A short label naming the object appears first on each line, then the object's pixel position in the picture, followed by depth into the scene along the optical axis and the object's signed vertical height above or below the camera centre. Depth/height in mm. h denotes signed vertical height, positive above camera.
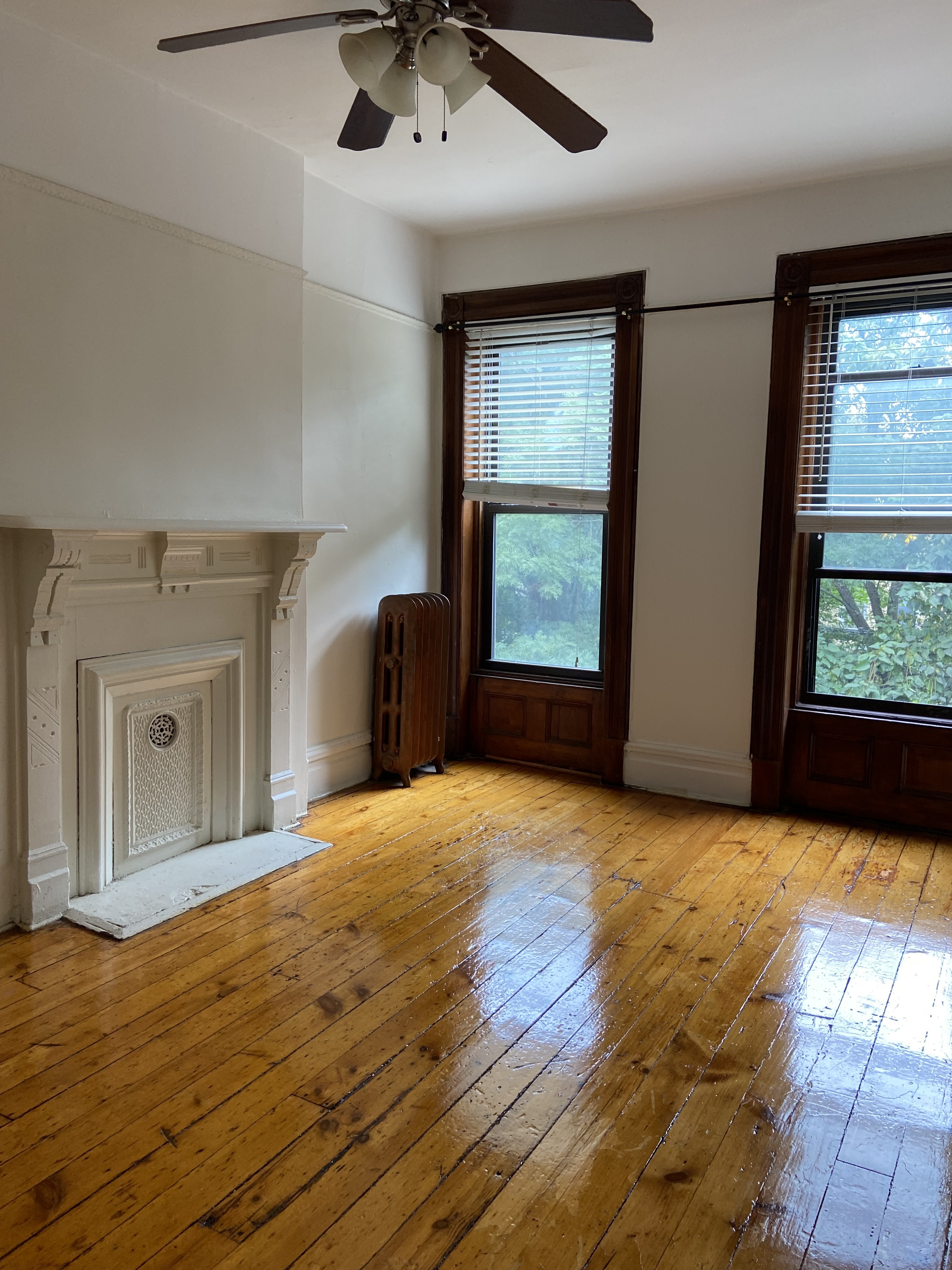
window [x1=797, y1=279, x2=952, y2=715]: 4086 +263
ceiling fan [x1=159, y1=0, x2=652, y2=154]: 2068 +1179
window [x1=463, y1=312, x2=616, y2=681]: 4918 +353
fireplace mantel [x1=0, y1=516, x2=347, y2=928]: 3014 -343
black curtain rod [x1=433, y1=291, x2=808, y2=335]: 4332 +1175
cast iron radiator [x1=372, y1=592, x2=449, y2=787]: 4766 -726
